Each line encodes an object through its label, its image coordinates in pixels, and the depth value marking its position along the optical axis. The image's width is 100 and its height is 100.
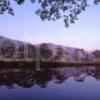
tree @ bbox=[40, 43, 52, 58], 27.29
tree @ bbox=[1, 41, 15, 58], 24.66
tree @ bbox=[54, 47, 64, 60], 28.05
